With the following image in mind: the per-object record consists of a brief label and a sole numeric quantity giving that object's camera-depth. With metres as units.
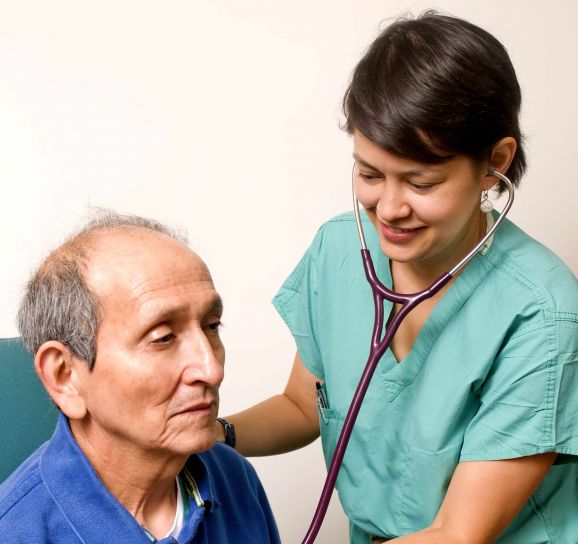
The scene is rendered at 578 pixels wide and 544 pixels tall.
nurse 1.25
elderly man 1.14
